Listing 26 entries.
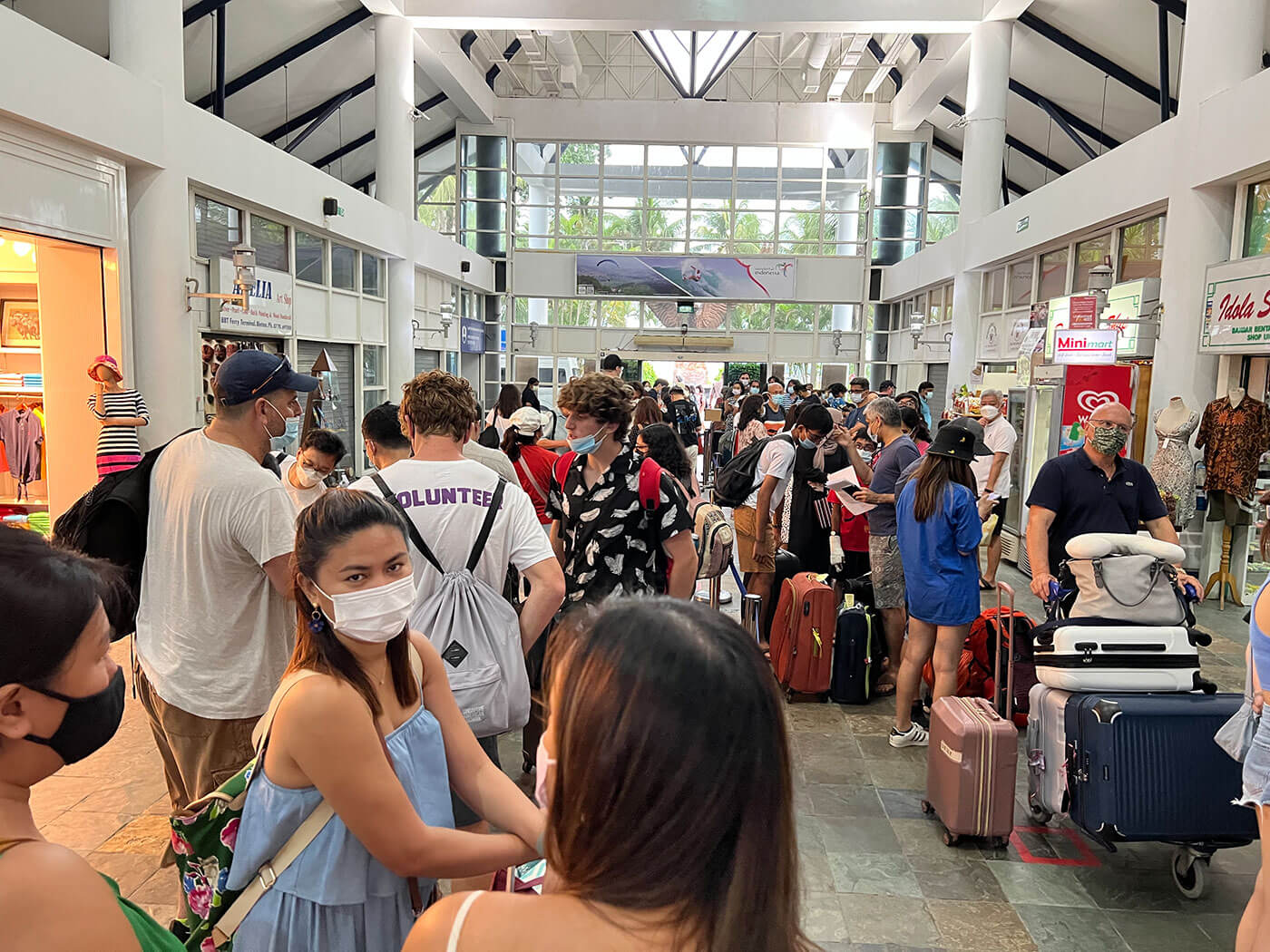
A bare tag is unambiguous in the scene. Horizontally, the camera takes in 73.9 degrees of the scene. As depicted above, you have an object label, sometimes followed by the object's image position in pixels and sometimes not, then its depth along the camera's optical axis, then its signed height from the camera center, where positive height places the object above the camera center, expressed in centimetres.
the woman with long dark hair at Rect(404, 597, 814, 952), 84 -43
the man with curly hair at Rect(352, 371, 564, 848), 258 -38
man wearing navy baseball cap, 245 -63
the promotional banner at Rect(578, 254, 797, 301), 2117 +280
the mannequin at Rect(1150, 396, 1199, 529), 740 -55
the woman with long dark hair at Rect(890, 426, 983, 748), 414 -74
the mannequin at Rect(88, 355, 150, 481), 651 -34
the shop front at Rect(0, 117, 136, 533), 624 +53
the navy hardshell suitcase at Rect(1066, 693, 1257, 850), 300 -134
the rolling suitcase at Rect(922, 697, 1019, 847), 341 -155
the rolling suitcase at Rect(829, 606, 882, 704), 511 -159
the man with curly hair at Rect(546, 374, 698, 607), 348 -54
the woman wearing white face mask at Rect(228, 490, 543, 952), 144 -70
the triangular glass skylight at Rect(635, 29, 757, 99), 1855 +763
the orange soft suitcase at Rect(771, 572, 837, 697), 504 -146
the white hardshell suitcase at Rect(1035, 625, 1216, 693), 320 -98
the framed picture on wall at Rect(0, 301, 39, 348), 789 +44
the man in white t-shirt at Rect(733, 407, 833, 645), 560 -72
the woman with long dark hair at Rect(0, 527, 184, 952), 85 -41
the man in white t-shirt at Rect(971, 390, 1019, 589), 808 -63
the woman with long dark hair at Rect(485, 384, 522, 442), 766 -20
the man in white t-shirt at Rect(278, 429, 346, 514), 441 -45
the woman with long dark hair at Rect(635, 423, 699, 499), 487 -33
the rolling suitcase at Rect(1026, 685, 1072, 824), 325 -139
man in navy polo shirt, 413 -47
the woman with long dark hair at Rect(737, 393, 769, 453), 771 -26
